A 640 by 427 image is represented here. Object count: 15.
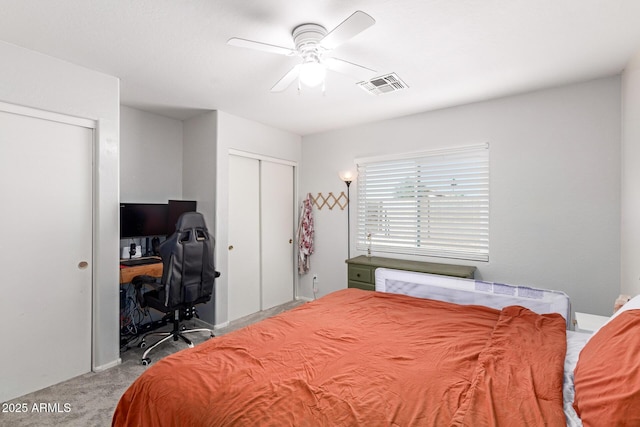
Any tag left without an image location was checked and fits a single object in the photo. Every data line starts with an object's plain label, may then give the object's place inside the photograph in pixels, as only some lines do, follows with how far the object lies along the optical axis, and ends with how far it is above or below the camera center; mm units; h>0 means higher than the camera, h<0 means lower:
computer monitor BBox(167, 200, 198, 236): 3549 +15
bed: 1047 -683
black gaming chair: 2707 -591
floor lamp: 4184 +9
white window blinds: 3326 +135
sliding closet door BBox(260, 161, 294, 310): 4250 -273
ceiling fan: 1626 +1026
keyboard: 3117 -517
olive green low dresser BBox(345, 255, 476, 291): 3138 -586
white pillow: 1324 -407
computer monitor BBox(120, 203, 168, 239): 3186 -73
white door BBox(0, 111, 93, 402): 2189 -303
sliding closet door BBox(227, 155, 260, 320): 3801 -304
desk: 2887 -579
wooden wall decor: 4289 +199
